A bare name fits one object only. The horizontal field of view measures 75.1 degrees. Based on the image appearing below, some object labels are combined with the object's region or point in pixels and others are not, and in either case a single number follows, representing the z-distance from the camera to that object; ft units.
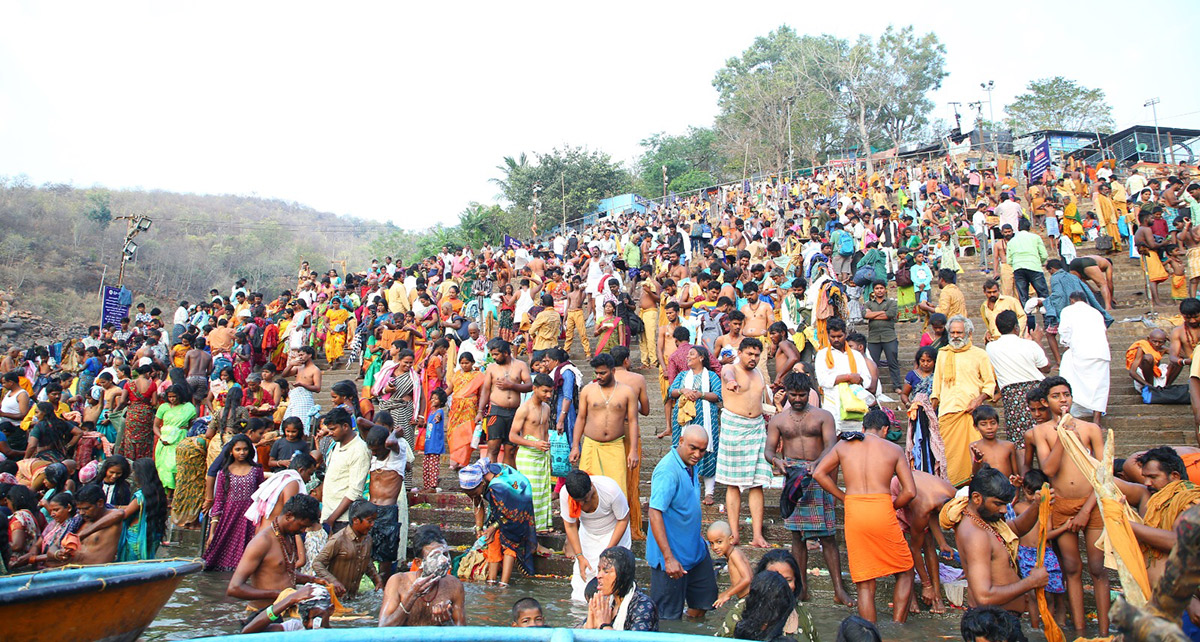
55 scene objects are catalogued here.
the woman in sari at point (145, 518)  20.90
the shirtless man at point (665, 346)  30.55
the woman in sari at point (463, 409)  27.58
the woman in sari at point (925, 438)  21.98
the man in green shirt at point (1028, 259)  34.01
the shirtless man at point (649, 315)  36.76
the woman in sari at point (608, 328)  34.37
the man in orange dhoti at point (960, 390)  21.71
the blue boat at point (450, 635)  8.59
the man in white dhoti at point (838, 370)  23.86
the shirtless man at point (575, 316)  40.19
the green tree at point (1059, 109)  151.74
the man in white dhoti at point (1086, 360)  23.91
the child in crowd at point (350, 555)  18.24
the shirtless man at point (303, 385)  30.37
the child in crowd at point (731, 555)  16.34
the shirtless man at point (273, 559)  16.12
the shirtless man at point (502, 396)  26.37
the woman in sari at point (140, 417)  33.99
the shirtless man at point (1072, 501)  16.30
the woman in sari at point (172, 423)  30.42
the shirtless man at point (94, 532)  19.69
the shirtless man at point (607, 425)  22.34
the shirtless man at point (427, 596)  14.49
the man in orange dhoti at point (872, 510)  16.93
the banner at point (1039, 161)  70.42
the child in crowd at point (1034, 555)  16.83
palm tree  118.73
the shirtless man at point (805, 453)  19.15
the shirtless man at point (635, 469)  23.07
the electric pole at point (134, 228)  66.49
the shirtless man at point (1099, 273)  33.30
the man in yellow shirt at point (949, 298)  30.81
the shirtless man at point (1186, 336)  23.54
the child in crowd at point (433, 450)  28.55
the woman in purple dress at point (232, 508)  22.41
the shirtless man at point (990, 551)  14.94
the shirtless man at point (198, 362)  40.50
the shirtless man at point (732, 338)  26.94
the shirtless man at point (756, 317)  31.24
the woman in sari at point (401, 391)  29.81
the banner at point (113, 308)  59.56
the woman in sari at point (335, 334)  47.78
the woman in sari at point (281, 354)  45.44
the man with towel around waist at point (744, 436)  21.22
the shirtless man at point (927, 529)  18.01
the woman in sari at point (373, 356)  35.24
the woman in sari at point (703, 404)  24.14
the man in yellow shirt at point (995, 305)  27.55
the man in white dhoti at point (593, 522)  18.56
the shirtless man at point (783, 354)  26.71
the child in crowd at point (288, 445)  23.67
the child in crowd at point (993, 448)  19.24
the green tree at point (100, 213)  124.88
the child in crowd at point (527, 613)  13.59
